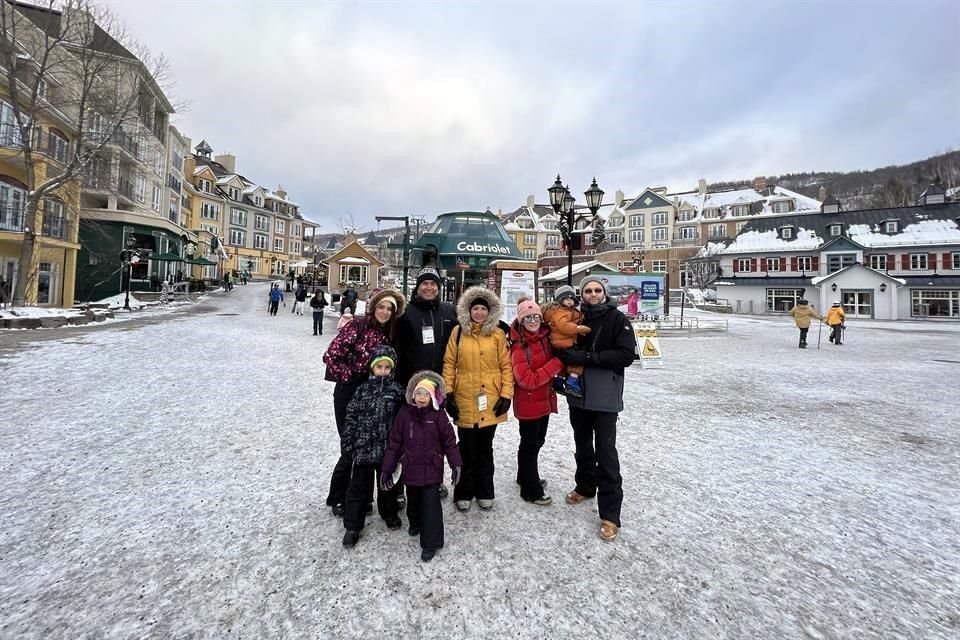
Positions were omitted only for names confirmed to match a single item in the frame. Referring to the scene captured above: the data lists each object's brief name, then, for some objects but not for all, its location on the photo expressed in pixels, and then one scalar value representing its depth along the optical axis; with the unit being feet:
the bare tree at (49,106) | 50.57
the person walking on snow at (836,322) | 52.90
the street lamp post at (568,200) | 36.81
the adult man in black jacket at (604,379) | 10.23
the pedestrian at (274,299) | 70.38
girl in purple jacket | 9.05
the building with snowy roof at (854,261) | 118.11
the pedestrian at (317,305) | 48.97
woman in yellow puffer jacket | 10.54
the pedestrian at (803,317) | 48.52
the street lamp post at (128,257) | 65.46
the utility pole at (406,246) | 50.22
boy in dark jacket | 9.45
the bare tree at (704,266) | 174.19
